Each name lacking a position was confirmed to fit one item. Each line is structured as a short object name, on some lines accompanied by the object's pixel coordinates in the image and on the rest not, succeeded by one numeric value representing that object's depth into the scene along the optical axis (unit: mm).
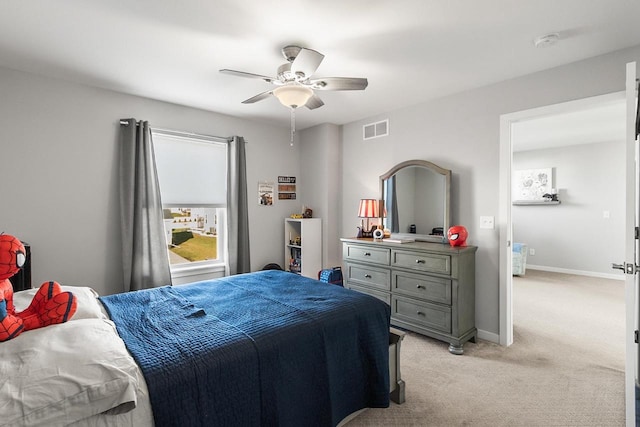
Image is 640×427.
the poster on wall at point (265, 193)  4422
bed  1045
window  3680
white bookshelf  4375
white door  1620
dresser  2902
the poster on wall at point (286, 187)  4664
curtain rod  3488
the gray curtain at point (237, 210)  4059
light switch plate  3127
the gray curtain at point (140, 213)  3252
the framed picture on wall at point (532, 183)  6340
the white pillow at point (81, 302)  1548
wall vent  4000
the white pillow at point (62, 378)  959
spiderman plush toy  1239
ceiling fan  2213
